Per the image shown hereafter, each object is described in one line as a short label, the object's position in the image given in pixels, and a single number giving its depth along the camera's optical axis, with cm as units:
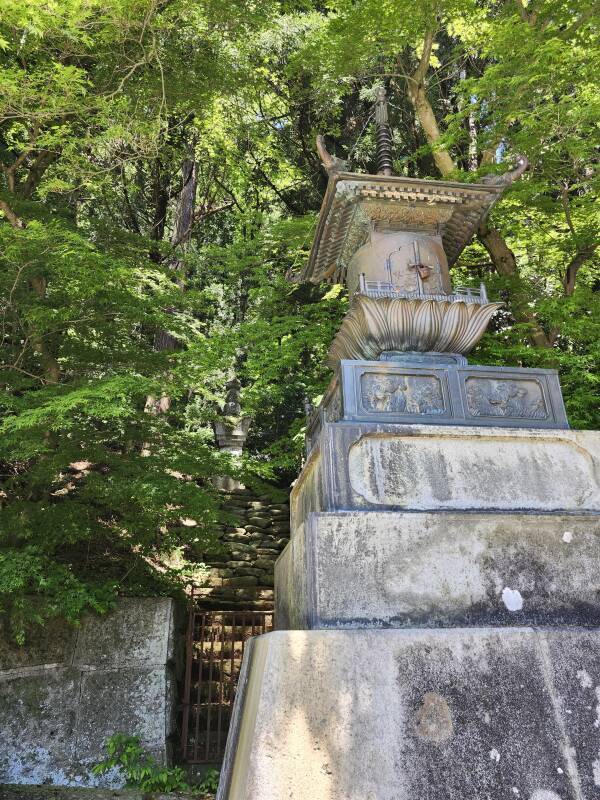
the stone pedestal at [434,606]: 280
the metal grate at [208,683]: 627
